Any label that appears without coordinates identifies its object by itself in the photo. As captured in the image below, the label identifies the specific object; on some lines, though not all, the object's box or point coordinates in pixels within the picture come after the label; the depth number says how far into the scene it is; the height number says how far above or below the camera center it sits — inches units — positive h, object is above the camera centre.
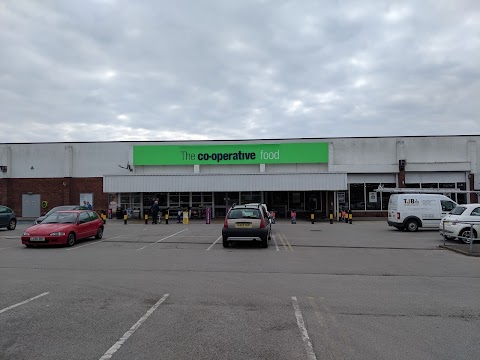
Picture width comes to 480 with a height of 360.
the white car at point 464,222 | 641.0 -42.9
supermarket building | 1365.7 +85.8
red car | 599.8 -46.4
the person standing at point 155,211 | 1139.7 -37.1
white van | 872.3 -31.0
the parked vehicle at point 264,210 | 657.5 -22.5
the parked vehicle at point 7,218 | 921.5 -43.7
